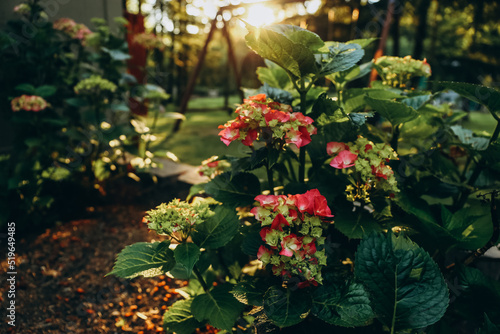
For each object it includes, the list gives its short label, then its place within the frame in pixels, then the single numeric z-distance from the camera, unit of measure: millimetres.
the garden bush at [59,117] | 2117
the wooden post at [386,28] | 2453
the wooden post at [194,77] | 4184
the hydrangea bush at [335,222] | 886
